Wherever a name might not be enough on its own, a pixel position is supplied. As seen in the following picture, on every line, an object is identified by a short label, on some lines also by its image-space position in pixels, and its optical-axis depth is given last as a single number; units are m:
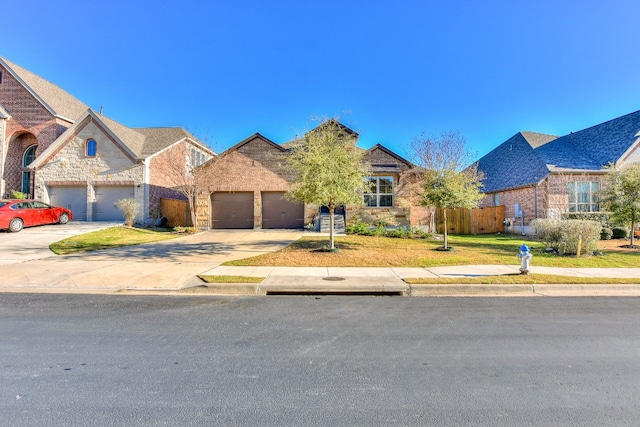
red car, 17.03
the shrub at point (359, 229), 18.06
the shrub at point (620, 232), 18.66
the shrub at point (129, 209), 19.56
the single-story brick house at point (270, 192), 20.34
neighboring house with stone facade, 21.98
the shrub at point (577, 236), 12.98
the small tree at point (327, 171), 12.13
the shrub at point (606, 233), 18.14
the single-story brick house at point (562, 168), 20.53
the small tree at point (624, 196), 15.07
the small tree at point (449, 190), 13.56
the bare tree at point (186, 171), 20.92
